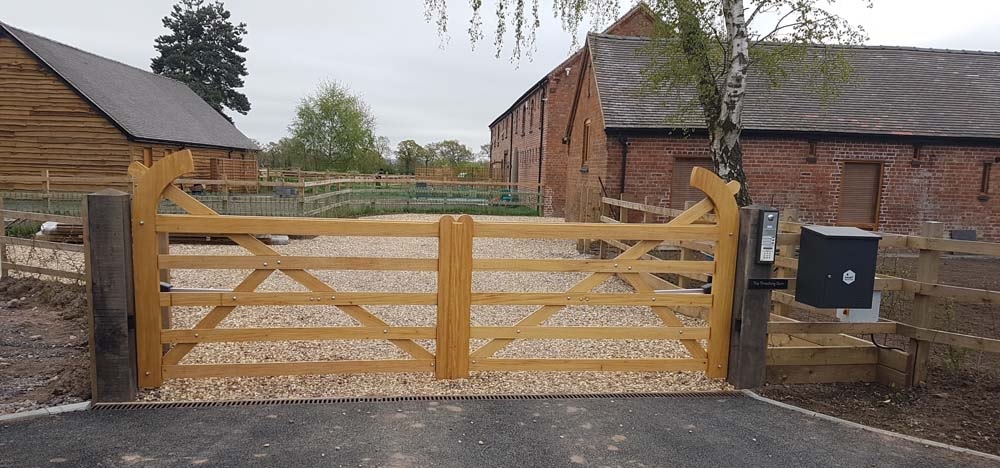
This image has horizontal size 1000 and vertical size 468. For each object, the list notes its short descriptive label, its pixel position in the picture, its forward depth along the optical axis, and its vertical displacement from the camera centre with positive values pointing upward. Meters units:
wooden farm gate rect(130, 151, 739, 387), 4.46 -0.87
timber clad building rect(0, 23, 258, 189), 22.50 +1.36
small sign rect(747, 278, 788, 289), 4.85 -0.72
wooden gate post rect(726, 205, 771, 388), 4.88 -0.99
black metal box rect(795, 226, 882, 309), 4.80 -0.58
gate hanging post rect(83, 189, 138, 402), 4.27 -0.89
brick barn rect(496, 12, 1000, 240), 16.42 +0.99
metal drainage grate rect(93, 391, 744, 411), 4.32 -1.60
